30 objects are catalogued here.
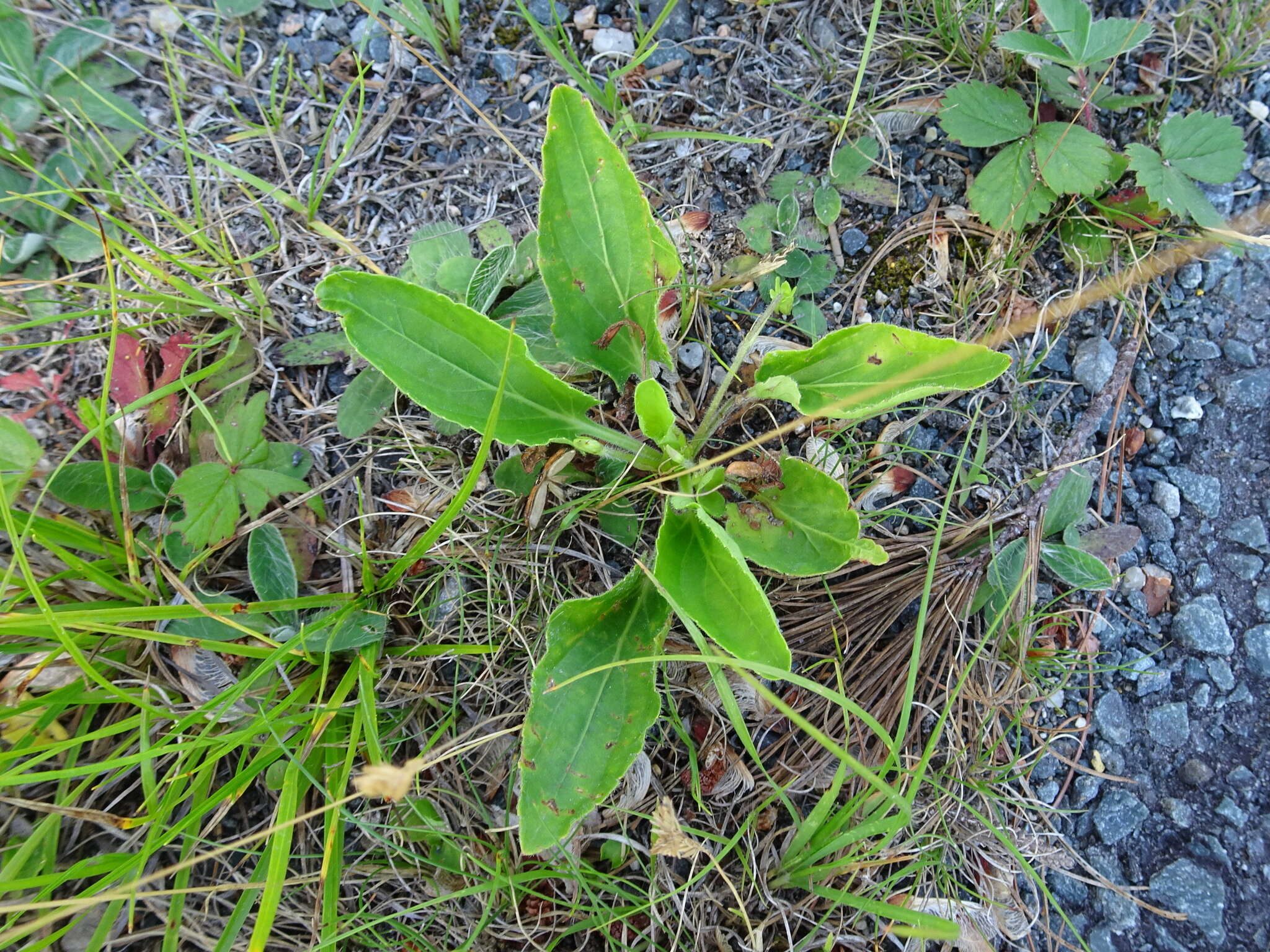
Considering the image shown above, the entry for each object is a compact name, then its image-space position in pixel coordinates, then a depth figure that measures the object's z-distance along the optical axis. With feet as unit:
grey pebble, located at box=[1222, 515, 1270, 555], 0.90
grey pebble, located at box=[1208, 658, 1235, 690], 0.88
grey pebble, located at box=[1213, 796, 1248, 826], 0.85
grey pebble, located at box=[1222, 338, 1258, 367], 0.94
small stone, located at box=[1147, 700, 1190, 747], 0.87
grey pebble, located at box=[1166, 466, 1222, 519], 0.92
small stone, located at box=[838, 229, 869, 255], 0.95
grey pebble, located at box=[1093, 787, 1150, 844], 0.86
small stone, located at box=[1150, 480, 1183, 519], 0.92
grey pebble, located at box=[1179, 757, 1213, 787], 0.86
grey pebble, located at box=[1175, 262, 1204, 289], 0.96
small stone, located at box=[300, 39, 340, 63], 1.00
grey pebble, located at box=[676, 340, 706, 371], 0.93
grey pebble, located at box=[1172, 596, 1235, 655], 0.88
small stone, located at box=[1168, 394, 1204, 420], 0.94
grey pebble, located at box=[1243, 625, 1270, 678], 0.88
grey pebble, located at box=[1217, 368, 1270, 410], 0.93
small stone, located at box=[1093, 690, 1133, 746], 0.88
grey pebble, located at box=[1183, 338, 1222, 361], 0.95
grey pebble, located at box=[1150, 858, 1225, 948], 0.82
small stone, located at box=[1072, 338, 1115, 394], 0.93
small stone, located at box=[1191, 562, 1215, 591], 0.90
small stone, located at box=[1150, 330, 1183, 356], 0.95
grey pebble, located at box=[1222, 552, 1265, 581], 0.90
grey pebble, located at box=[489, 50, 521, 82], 0.99
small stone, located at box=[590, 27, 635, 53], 0.99
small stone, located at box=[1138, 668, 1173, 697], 0.89
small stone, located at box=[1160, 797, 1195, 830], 0.85
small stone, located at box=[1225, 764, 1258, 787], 0.85
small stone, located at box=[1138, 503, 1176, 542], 0.92
